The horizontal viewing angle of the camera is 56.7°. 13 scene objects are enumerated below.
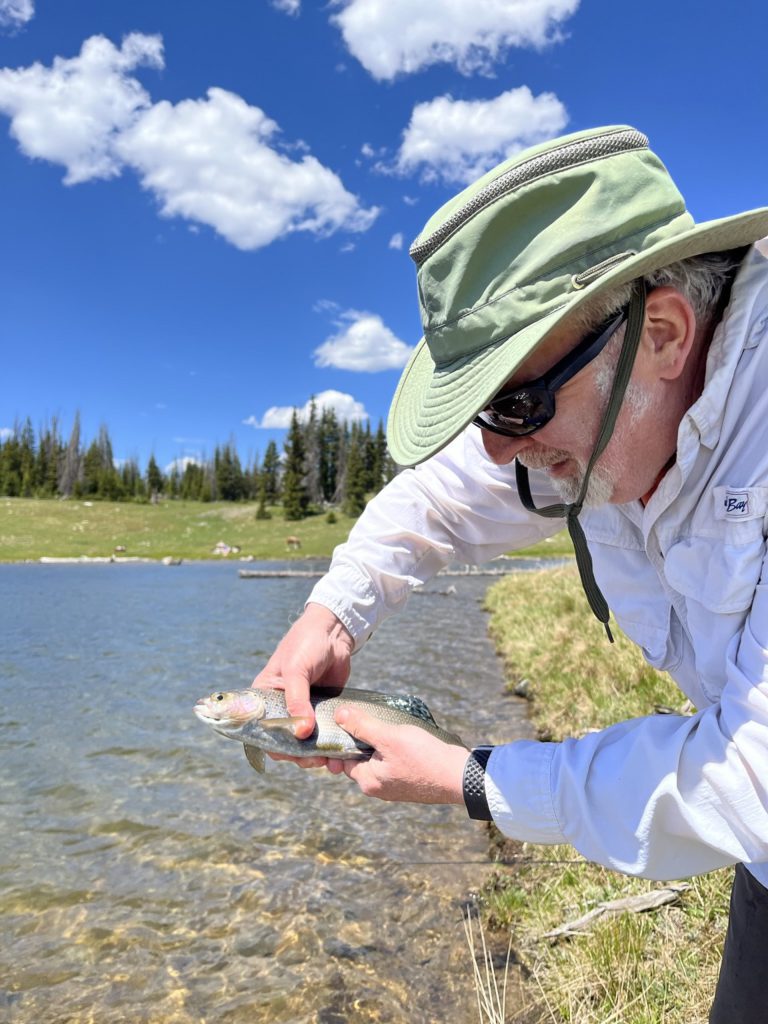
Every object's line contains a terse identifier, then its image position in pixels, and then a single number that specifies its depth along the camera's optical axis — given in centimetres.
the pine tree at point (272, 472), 9144
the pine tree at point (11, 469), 8688
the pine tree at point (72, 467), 9894
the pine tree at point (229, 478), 10406
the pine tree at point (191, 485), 10625
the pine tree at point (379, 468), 8712
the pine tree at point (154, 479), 10288
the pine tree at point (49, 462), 8825
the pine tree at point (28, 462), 8735
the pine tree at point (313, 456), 9012
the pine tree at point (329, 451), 9544
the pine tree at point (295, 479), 7081
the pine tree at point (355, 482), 7400
